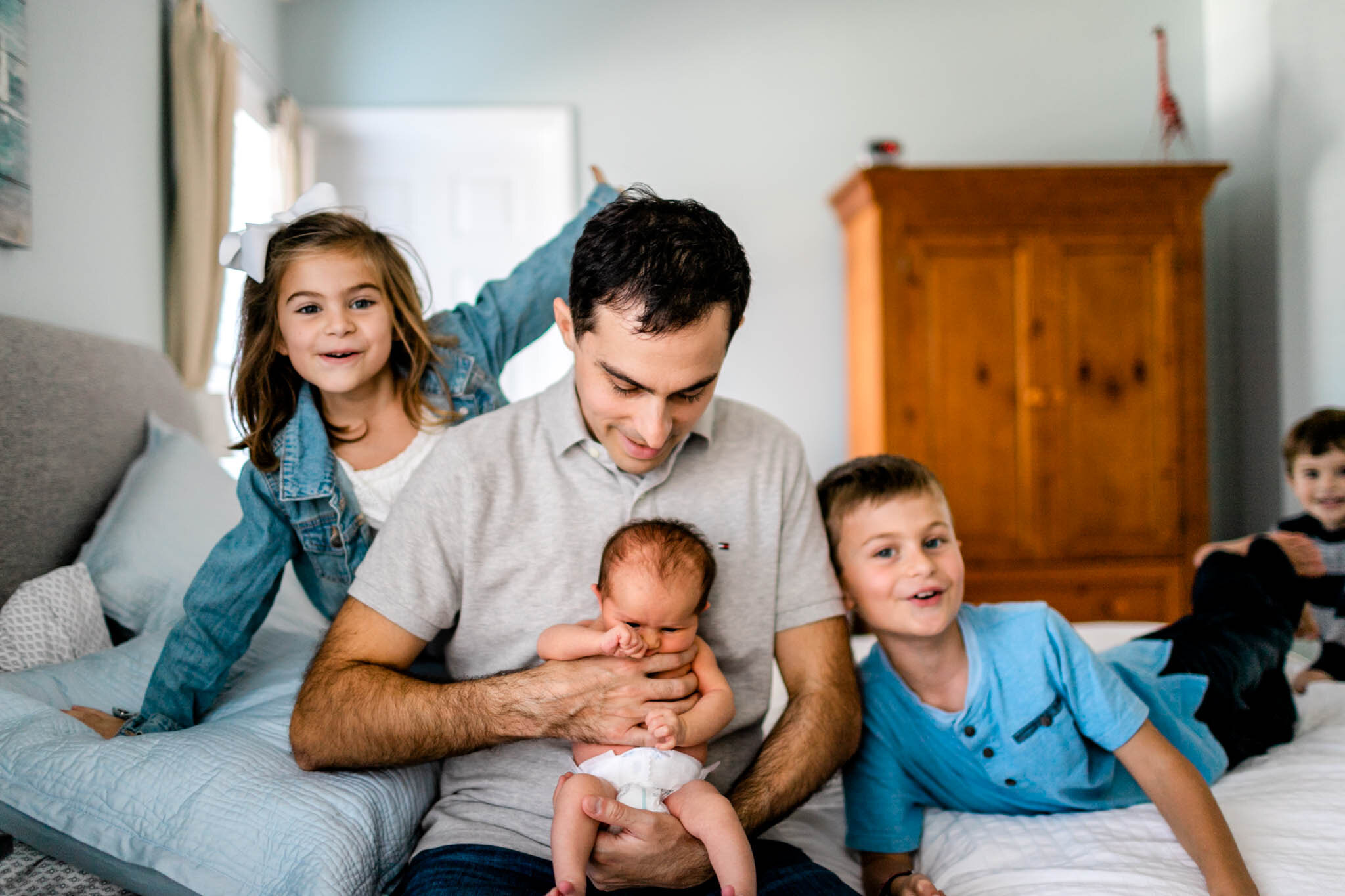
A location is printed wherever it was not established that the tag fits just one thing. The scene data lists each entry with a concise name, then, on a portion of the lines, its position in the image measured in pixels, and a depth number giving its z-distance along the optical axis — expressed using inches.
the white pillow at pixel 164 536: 64.4
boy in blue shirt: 52.0
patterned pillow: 55.0
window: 129.6
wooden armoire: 146.1
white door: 166.9
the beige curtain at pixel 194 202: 109.2
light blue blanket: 40.6
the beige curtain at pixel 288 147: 147.9
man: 45.9
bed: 41.4
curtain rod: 129.3
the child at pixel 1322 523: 85.0
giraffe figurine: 154.1
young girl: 56.4
